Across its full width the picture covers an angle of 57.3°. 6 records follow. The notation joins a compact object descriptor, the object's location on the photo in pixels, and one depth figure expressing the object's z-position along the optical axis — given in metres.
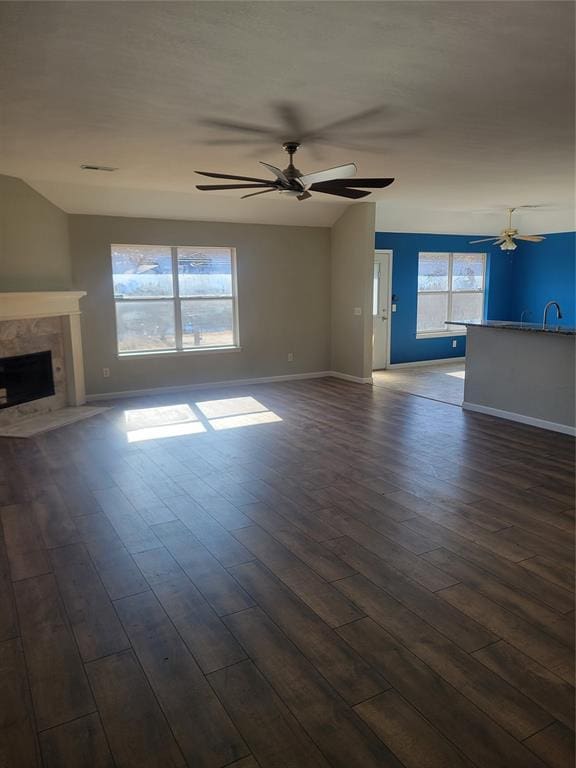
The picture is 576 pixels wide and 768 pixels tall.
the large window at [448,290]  9.98
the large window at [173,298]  7.15
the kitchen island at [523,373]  5.26
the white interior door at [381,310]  9.27
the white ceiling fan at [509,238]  8.05
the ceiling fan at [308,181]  3.71
